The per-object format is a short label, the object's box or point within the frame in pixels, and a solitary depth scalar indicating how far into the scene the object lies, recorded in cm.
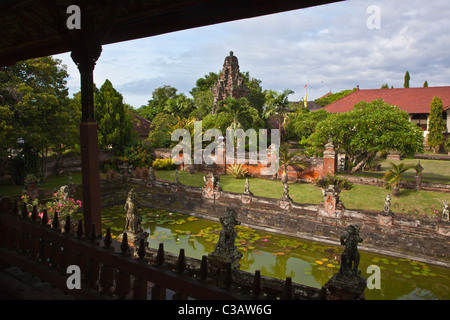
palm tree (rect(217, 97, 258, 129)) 2512
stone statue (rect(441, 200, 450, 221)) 1032
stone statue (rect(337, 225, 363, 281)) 614
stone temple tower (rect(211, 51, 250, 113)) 3312
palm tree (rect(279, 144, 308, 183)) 1889
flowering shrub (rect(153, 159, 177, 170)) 2395
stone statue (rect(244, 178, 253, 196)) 1416
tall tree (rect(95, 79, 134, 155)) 2359
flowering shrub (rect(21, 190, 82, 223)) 1057
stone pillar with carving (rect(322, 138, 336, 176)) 1788
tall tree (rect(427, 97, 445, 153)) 3195
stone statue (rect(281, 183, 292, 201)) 1313
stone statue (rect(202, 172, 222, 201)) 1486
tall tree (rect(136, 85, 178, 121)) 4506
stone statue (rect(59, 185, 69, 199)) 1162
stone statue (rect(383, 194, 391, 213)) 1089
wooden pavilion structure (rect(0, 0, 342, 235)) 356
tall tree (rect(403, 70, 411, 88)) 4612
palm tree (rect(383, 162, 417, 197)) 1521
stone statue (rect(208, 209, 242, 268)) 662
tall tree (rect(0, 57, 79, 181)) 1505
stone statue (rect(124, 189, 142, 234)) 908
